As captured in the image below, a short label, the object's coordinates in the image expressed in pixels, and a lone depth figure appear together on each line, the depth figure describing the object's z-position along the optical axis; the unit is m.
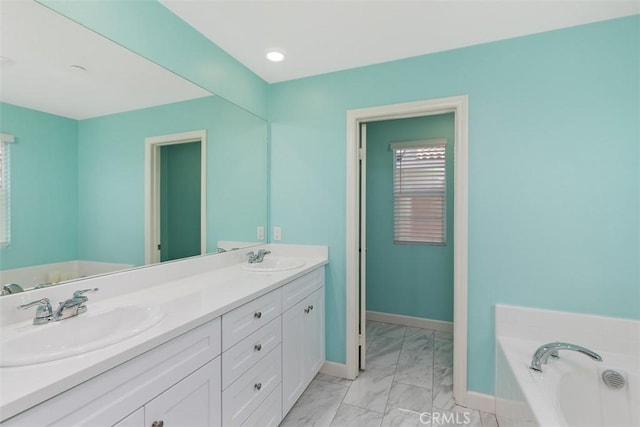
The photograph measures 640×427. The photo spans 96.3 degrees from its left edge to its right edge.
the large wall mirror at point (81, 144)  1.08
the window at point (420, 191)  3.05
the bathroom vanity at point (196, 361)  0.70
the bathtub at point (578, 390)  1.36
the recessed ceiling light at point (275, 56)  1.97
